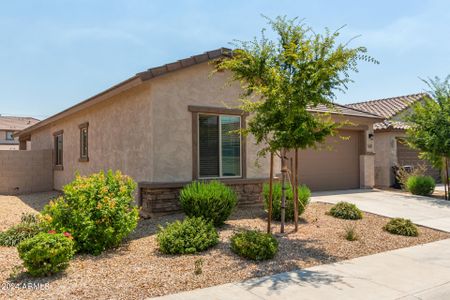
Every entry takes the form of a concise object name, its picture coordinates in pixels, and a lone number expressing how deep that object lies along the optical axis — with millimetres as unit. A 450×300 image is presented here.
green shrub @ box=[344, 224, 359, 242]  7496
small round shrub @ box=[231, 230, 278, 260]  5988
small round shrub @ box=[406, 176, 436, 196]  14758
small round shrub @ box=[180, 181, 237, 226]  7848
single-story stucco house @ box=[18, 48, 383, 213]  9133
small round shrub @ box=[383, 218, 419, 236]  8164
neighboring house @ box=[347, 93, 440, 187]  17969
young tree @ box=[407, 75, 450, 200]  14109
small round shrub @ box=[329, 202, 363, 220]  9495
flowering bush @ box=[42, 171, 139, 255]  6207
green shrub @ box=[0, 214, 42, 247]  6910
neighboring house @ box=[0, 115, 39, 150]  41222
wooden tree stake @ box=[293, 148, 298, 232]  7863
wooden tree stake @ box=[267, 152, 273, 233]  7328
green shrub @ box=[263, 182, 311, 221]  8822
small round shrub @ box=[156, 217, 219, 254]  6246
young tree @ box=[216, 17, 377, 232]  6891
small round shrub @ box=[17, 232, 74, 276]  4910
